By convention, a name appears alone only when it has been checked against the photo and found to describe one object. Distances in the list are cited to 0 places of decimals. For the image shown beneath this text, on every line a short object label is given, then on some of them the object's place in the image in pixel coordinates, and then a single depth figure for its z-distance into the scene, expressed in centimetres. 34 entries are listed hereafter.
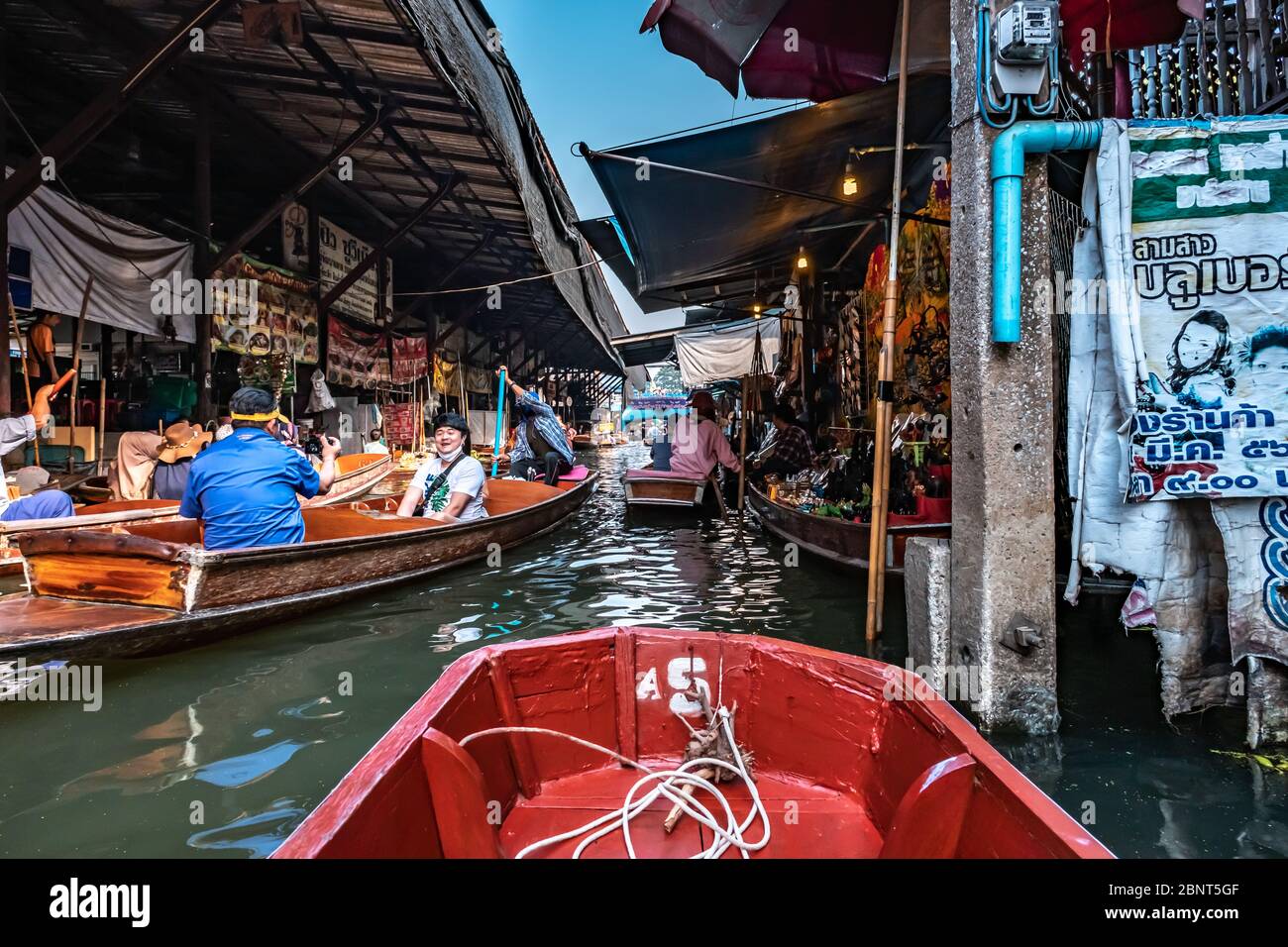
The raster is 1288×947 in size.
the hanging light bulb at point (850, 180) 645
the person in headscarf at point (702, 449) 1118
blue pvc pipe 319
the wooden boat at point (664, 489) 1072
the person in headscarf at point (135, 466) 736
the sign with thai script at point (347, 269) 1088
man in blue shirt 452
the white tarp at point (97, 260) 654
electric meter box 313
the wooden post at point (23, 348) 693
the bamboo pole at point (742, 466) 1076
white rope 201
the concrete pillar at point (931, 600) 359
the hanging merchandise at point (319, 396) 1080
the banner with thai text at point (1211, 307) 298
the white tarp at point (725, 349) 1388
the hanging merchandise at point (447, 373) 1546
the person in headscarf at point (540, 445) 1110
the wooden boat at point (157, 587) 365
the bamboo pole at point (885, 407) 405
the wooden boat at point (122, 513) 520
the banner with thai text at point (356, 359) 1124
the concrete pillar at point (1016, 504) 325
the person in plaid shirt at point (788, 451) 1067
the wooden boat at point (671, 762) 167
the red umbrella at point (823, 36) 503
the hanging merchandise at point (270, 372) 940
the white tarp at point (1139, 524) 302
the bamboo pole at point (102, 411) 801
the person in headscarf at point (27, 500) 540
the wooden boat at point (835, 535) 540
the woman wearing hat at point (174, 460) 739
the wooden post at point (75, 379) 708
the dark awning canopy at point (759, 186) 574
